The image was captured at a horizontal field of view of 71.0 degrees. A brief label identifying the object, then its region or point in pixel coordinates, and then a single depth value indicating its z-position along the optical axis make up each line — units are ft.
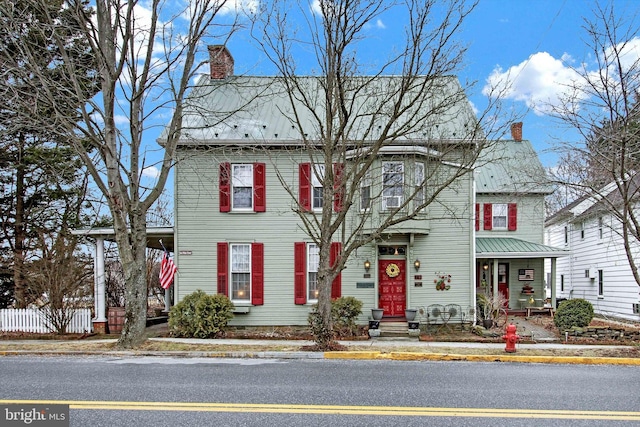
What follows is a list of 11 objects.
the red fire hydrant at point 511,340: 35.32
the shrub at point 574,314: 45.16
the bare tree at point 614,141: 37.32
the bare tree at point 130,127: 38.29
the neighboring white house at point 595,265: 62.23
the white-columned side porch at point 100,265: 48.62
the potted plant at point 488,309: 48.67
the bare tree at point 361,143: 36.78
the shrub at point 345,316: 45.03
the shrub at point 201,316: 44.55
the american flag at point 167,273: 47.32
